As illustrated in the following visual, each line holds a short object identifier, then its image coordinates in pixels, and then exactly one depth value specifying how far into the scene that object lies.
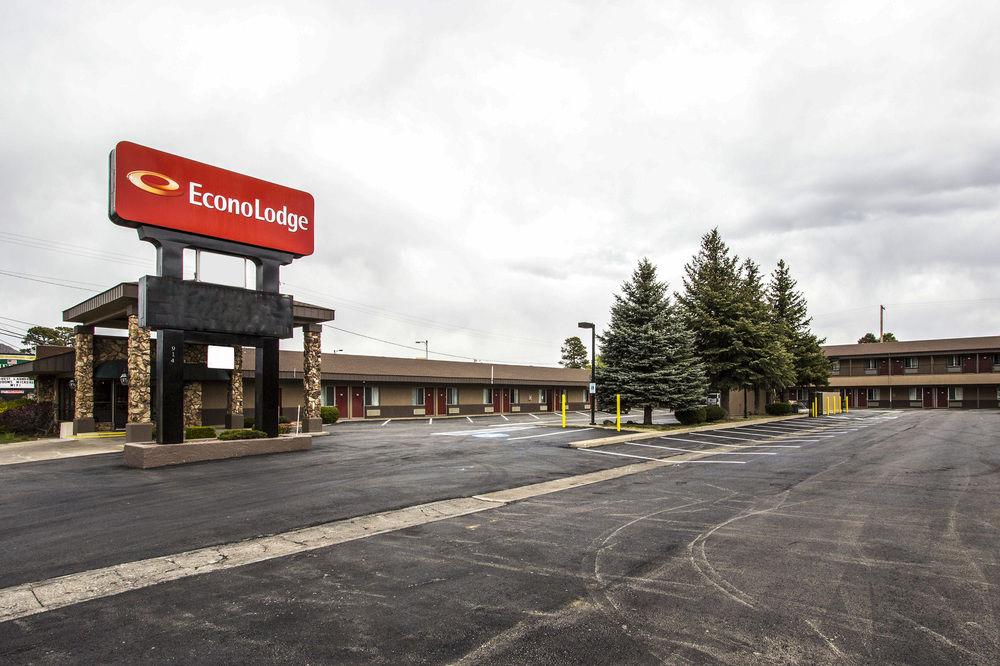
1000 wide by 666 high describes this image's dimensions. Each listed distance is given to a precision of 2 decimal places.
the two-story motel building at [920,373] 58.91
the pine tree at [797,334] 48.53
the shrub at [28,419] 25.47
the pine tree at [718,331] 34.75
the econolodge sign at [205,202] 15.71
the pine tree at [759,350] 34.58
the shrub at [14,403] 27.61
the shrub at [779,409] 44.88
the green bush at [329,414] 32.09
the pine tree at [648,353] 27.86
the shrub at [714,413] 32.56
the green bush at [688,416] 30.52
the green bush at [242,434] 17.59
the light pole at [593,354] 26.39
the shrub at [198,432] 18.33
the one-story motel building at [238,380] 23.58
